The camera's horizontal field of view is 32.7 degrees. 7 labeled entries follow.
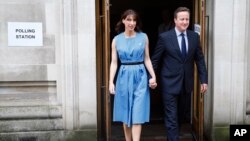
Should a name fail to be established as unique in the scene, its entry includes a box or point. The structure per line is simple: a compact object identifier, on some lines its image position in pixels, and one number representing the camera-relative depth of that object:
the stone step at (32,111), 6.02
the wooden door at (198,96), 5.98
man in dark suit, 5.11
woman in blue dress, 5.06
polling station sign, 5.93
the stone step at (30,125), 6.03
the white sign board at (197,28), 6.02
